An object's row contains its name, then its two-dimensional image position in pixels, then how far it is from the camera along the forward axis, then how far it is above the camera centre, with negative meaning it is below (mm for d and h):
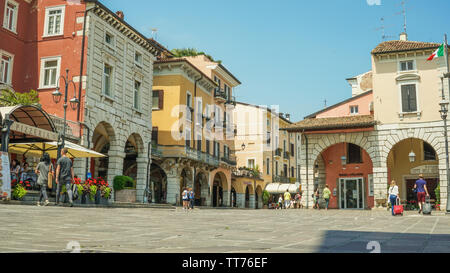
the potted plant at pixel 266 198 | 51906 -405
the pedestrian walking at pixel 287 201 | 34500 -481
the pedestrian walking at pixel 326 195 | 27344 +15
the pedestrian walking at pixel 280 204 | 46281 -949
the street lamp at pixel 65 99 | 21250 +4580
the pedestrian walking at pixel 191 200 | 26416 -392
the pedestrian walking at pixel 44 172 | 14508 +616
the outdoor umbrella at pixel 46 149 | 18984 +1828
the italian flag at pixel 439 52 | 24017 +7616
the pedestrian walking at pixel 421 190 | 18625 +265
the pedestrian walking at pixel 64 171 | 13931 +637
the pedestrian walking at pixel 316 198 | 28969 -183
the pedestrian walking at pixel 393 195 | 18375 +47
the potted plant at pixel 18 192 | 15391 -29
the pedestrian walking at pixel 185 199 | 25375 -313
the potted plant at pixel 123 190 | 23344 +132
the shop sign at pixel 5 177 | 13377 +413
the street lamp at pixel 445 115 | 20234 +3584
